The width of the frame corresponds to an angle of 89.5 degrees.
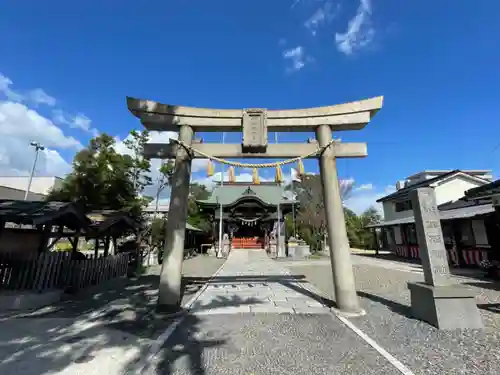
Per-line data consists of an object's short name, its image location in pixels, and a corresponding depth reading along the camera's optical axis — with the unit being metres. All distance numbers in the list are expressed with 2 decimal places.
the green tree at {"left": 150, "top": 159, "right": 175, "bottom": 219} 16.50
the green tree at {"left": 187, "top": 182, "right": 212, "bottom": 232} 26.67
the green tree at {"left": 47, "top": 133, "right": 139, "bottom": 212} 16.11
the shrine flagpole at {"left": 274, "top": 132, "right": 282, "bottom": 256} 22.31
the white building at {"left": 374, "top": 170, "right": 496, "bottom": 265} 13.91
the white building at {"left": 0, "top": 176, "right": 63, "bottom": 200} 37.78
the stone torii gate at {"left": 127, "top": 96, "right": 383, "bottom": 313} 6.05
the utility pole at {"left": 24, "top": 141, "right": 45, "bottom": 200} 28.39
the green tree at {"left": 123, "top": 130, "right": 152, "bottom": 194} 15.99
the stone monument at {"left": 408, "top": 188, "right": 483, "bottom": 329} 4.59
